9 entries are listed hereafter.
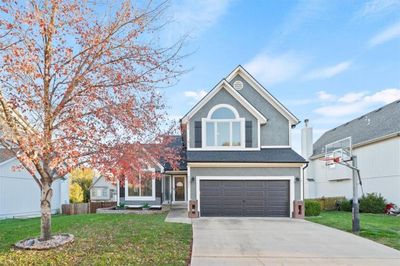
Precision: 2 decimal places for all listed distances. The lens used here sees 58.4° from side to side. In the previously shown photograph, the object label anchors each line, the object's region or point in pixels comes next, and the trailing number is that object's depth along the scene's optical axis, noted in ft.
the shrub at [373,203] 76.79
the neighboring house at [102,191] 142.20
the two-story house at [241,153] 62.49
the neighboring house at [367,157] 75.97
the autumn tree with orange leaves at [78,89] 29.48
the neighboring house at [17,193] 70.90
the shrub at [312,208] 66.44
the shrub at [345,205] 84.21
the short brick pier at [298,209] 61.67
